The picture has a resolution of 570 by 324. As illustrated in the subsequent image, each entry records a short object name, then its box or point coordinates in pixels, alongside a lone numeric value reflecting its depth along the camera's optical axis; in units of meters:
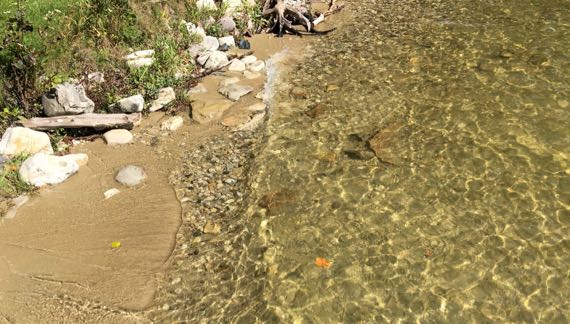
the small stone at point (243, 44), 13.37
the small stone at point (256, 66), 12.26
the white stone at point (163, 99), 10.67
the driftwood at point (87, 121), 9.29
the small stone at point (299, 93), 10.84
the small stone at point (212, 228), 7.36
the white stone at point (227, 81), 11.68
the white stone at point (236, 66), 12.36
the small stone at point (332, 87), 10.93
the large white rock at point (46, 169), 8.23
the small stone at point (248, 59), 12.58
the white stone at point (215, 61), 12.28
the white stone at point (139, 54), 11.36
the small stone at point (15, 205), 7.70
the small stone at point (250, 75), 11.99
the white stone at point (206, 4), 13.67
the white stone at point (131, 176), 8.45
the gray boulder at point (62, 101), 9.42
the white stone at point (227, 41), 13.16
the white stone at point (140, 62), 11.17
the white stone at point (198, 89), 11.35
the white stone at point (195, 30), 12.78
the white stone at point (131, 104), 10.12
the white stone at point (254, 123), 9.92
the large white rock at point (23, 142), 8.60
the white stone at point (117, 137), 9.61
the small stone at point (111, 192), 8.16
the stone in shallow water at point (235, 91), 11.14
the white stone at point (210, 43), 12.73
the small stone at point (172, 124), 10.09
